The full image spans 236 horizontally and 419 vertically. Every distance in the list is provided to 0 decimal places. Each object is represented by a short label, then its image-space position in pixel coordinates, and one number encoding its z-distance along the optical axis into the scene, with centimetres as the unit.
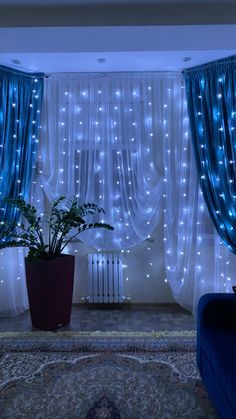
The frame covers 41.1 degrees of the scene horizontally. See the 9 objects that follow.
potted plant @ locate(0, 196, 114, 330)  294
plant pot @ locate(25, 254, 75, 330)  293
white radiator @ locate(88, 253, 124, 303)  348
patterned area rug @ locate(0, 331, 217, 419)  190
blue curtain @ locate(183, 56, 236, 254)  305
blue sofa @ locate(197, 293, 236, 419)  151
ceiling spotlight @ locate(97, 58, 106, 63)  307
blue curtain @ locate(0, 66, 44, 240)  322
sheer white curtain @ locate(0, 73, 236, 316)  338
